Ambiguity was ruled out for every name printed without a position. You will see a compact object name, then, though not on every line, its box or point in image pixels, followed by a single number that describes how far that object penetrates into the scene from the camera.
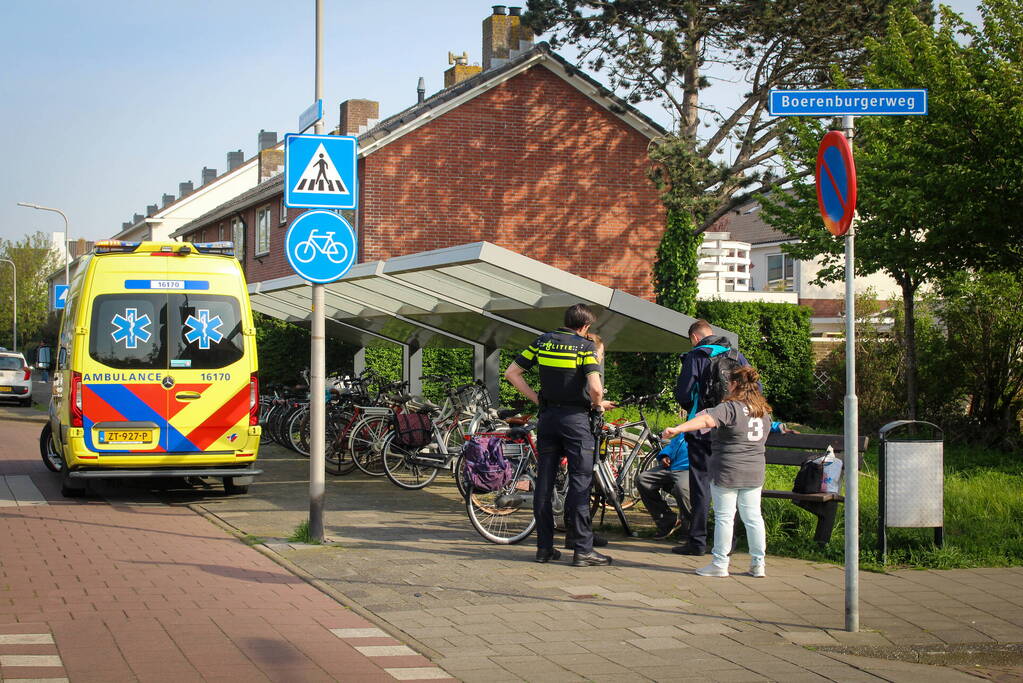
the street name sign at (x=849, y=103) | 6.32
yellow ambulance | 11.39
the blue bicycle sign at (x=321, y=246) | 9.05
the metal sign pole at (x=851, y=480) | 6.27
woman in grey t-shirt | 7.87
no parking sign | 6.27
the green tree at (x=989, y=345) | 19.25
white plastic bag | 8.72
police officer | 8.14
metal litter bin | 8.13
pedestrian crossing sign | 9.08
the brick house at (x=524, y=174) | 27.30
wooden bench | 8.73
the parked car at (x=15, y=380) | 35.81
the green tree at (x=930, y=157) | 13.55
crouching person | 8.99
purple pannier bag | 9.04
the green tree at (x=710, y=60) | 27.05
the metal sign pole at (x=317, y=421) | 8.96
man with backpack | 8.59
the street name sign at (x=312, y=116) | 9.20
